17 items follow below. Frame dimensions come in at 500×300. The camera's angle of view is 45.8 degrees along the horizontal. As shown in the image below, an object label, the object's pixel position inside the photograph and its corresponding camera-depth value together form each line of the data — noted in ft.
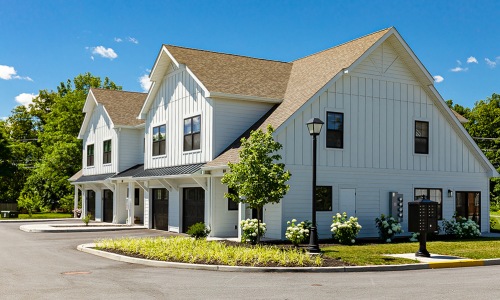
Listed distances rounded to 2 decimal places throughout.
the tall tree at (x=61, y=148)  180.14
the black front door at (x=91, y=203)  144.77
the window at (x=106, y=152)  132.67
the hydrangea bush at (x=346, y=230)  74.02
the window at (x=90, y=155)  144.66
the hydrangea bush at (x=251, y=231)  70.64
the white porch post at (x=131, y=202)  117.50
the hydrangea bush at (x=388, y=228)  79.66
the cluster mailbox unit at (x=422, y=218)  61.16
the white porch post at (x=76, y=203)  158.77
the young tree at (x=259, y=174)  66.64
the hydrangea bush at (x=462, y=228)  86.69
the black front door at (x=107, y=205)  132.46
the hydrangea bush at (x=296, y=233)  67.77
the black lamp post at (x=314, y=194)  60.54
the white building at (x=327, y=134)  81.15
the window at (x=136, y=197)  123.44
